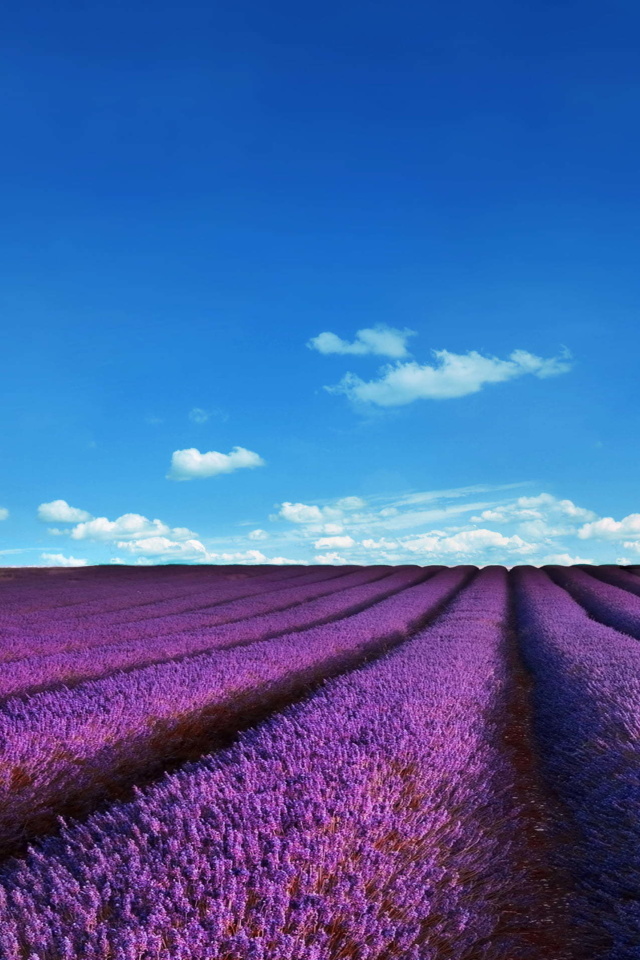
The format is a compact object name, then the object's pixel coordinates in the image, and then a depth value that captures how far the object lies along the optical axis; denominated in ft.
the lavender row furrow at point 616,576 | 72.77
